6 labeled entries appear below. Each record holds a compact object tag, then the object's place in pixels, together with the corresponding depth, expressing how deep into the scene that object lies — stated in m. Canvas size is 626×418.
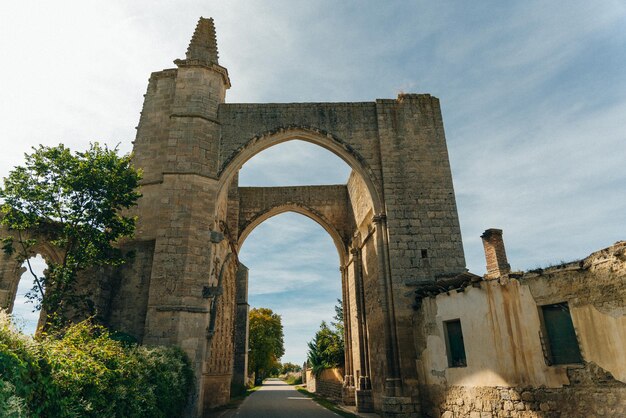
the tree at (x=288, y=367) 70.75
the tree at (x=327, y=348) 18.59
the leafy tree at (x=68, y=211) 8.16
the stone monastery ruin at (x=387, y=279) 5.88
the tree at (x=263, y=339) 31.20
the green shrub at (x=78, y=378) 2.61
